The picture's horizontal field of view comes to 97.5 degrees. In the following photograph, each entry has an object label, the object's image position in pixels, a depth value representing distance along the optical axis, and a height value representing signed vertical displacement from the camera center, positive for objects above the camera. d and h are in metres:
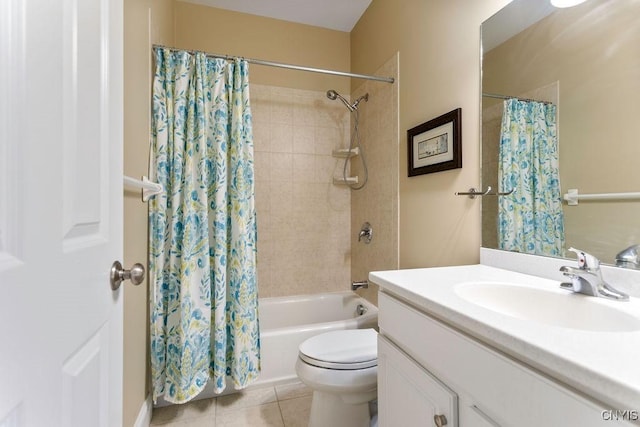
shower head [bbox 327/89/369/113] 2.20 +0.93
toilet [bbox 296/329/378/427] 1.20 -0.71
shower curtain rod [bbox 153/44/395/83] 1.71 +0.93
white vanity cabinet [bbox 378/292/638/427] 0.44 -0.34
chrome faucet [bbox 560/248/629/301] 0.72 -0.18
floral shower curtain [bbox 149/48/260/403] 1.43 -0.08
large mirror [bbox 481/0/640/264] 0.78 +0.30
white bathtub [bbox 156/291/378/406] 1.72 -0.78
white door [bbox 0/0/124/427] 0.31 +0.00
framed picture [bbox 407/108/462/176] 1.29 +0.35
